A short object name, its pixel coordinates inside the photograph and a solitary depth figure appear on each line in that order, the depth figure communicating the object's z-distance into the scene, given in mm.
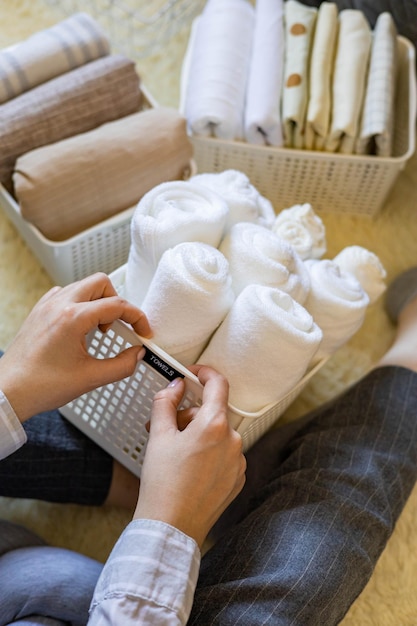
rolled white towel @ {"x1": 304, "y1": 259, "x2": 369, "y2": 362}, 849
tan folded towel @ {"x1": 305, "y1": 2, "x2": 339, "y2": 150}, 1133
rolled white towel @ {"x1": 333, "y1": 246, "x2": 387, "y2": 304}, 959
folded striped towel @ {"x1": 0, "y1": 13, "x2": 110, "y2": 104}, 1064
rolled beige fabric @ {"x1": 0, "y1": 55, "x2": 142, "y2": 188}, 1004
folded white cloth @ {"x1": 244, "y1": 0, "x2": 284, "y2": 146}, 1129
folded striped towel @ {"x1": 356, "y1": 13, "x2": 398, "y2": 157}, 1137
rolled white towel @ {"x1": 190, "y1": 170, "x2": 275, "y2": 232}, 868
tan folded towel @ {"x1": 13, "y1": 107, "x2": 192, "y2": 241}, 964
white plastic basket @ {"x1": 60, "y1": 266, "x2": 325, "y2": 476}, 762
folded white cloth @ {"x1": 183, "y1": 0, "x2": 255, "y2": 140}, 1130
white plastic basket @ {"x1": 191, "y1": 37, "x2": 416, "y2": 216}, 1176
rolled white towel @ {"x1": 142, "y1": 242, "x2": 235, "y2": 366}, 721
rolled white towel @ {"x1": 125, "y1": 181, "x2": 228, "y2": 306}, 766
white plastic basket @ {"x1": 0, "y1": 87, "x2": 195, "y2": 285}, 1011
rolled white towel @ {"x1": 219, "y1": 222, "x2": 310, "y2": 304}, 780
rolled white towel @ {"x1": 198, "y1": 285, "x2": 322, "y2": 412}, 724
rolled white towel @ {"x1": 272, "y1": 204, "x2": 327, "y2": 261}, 921
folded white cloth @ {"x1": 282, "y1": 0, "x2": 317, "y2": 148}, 1135
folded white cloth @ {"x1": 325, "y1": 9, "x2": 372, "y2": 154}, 1134
